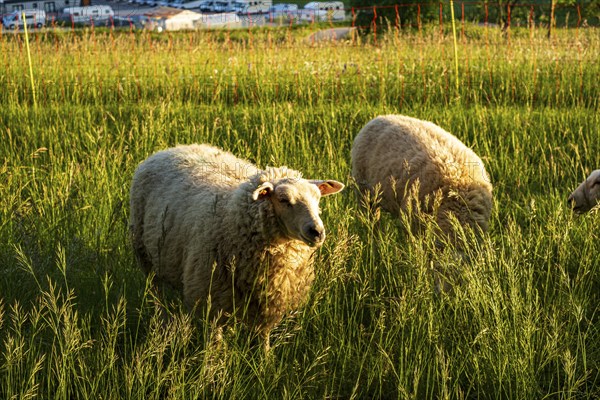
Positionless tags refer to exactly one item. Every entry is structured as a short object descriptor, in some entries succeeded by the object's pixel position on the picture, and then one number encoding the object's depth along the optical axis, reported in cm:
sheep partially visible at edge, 501
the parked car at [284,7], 3720
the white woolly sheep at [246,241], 359
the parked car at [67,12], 3298
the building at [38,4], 2712
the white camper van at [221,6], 2984
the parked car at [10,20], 3130
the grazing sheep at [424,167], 501
